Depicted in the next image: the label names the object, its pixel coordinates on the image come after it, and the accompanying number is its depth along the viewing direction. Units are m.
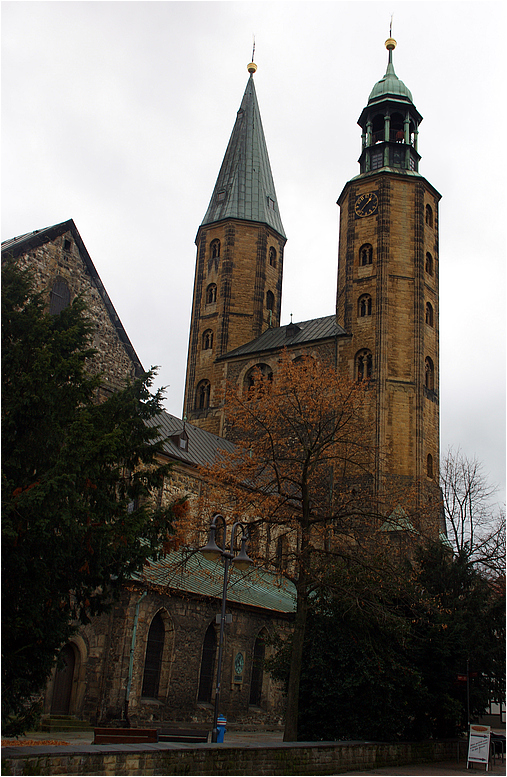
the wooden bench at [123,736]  12.59
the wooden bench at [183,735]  15.03
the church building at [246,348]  20.92
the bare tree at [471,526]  28.58
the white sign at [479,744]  16.64
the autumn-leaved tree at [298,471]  17.94
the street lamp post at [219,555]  13.73
